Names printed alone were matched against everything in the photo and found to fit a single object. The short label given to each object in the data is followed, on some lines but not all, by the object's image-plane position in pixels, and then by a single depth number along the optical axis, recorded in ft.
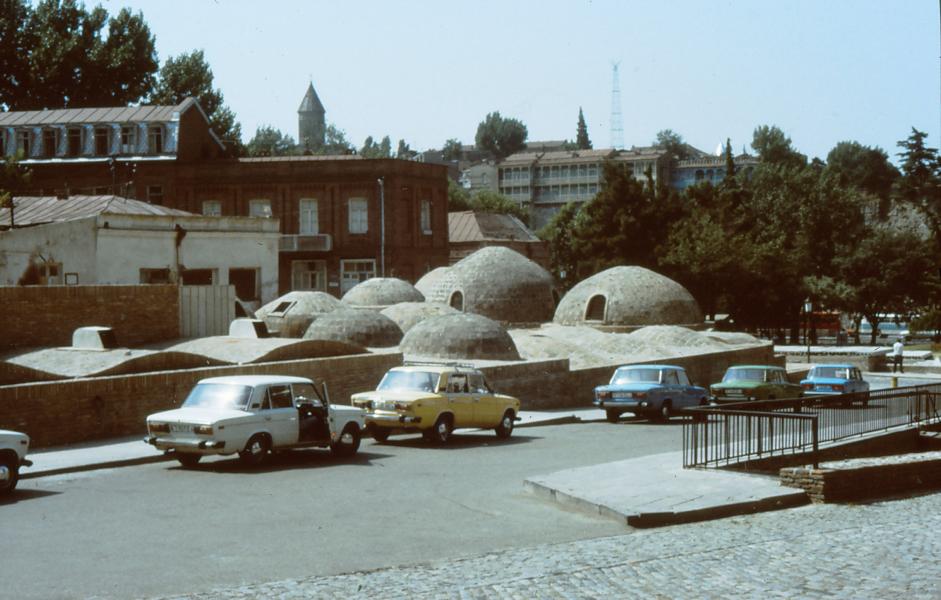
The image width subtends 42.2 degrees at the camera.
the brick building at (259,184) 220.64
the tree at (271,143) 376.27
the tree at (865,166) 483.51
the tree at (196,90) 273.95
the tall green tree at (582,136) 636.89
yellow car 70.85
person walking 161.15
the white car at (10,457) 50.70
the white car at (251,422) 57.98
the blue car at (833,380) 107.14
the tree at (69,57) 249.96
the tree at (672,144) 580.30
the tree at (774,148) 458.91
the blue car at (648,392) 91.56
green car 98.27
